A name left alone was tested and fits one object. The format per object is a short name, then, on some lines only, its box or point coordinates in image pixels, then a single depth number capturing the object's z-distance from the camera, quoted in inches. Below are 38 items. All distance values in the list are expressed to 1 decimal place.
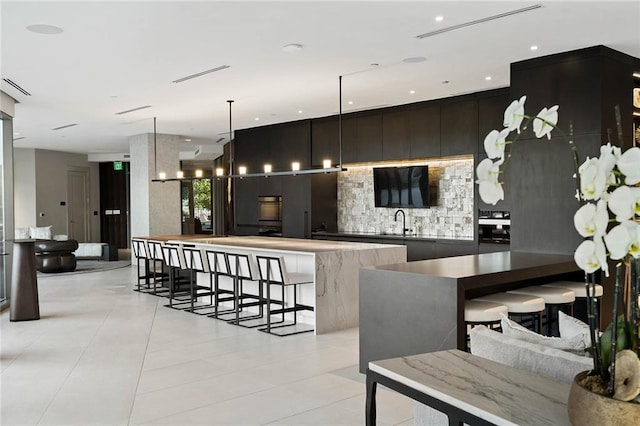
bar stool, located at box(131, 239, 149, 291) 360.8
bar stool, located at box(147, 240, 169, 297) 343.5
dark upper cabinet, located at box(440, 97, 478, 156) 321.7
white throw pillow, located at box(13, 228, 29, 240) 529.7
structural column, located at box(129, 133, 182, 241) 490.3
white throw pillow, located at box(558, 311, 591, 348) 104.3
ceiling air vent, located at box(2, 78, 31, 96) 274.8
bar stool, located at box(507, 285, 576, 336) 189.2
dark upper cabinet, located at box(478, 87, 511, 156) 308.0
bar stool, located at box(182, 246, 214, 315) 303.1
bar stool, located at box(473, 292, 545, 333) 175.3
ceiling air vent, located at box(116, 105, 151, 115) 353.1
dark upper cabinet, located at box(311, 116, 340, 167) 402.3
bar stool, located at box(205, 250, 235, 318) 282.7
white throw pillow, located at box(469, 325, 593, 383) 85.6
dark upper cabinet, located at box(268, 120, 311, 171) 422.9
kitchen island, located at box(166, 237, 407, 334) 256.2
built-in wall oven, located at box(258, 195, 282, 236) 451.5
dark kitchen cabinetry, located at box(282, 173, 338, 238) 419.2
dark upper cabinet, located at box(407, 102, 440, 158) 341.7
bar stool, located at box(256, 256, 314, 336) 249.1
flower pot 56.4
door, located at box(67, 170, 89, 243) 674.2
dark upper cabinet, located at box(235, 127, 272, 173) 455.2
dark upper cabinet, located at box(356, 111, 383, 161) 375.9
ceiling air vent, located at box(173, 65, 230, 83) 252.8
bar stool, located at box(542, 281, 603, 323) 201.0
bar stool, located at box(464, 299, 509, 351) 162.9
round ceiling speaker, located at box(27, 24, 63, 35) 190.7
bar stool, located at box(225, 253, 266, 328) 266.5
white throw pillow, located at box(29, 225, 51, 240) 532.8
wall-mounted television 361.1
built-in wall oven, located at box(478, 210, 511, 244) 310.5
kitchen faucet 383.2
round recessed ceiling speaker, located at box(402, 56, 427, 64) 238.8
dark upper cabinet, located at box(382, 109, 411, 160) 358.9
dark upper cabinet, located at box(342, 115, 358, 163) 392.2
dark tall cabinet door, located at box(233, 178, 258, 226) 470.0
